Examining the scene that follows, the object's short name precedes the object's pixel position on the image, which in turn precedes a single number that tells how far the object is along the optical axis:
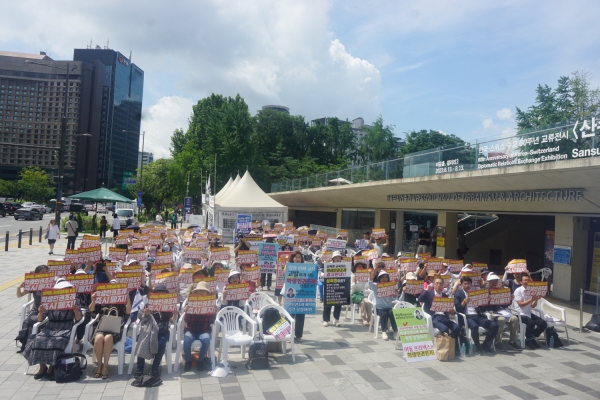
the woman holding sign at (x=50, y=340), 6.13
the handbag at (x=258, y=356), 6.98
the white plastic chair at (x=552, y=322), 8.97
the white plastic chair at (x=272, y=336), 7.39
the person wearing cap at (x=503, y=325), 8.55
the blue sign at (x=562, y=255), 13.61
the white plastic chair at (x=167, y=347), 6.59
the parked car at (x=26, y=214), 44.12
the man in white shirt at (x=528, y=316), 8.72
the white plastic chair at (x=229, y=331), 6.91
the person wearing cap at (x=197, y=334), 6.88
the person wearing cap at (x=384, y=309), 8.94
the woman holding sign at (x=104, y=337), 6.32
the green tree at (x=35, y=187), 75.31
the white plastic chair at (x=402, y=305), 8.62
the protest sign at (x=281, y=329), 7.45
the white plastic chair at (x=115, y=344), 6.52
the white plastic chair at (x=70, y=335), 6.36
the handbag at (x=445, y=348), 7.68
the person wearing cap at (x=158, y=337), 6.37
